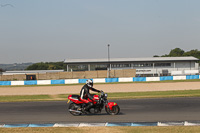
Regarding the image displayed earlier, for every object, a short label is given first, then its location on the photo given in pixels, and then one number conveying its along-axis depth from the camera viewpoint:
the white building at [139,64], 72.94
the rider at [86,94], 12.93
